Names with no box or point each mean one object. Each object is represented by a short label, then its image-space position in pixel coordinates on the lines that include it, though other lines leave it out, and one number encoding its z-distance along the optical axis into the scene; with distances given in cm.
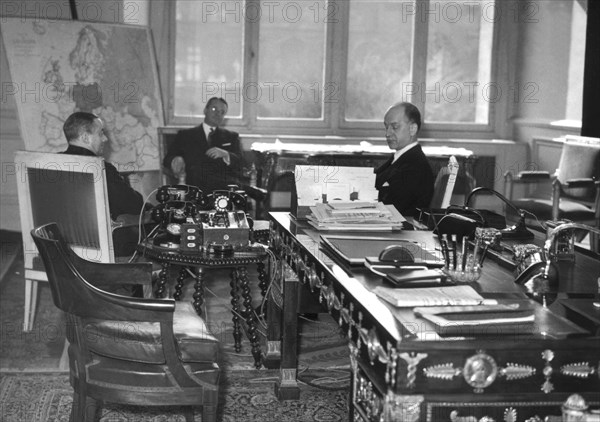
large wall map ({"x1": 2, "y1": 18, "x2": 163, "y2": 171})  700
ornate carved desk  217
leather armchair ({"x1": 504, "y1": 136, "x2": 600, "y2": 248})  708
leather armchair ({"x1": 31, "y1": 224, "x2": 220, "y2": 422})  298
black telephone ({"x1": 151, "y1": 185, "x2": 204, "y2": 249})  452
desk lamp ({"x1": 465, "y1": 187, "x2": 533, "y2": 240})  367
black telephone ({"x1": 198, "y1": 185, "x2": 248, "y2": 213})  468
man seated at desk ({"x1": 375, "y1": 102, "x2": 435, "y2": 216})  523
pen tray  224
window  886
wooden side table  429
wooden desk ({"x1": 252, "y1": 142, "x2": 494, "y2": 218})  780
